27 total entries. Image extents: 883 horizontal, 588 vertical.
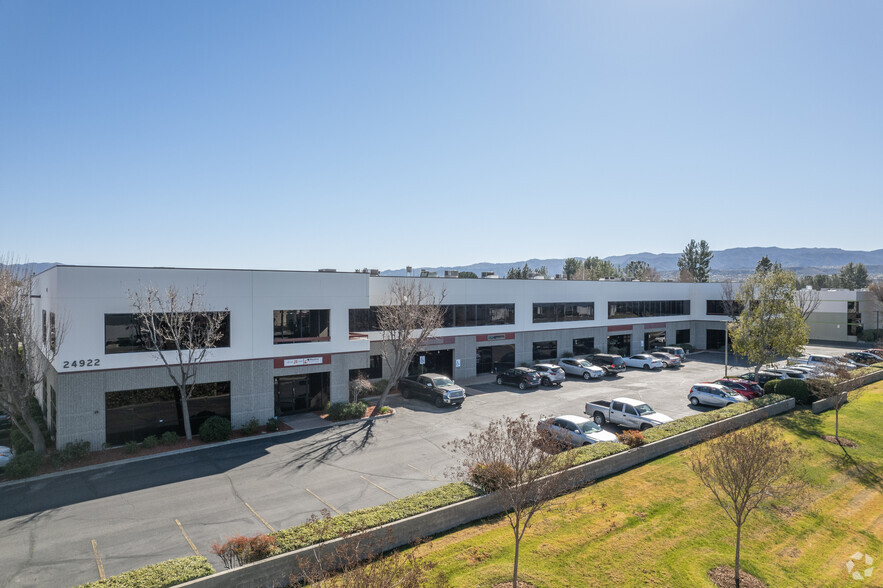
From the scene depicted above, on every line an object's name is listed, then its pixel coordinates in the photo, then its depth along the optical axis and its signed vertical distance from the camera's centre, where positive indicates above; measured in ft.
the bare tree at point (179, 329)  74.28 -6.98
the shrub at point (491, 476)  38.97 -18.70
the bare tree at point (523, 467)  35.42 -14.02
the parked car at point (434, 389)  98.89 -22.39
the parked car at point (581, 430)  70.33 -21.63
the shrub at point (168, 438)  74.28 -23.31
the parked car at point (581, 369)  129.29 -23.12
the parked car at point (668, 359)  144.97 -23.09
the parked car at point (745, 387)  102.73 -22.62
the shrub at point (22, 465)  62.03 -23.00
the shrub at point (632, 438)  65.72 -21.18
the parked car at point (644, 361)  141.49 -23.30
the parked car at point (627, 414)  79.87 -22.27
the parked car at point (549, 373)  119.65 -22.42
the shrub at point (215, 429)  76.07 -22.69
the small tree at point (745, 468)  40.04 -15.83
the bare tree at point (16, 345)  66.85 -8.63
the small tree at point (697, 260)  336.49 +14.82
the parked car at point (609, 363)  133.59 -22.54
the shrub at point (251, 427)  80.74 -23.77
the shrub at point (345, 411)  88.69 -23.29
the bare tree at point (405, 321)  94.99 -7.56
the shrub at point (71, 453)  66.18 -23.06
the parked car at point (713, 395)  95.81 -22.57
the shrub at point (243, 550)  37.47 -20.48
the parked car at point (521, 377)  115.85 -22.84
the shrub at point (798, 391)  97.09 -21.98
